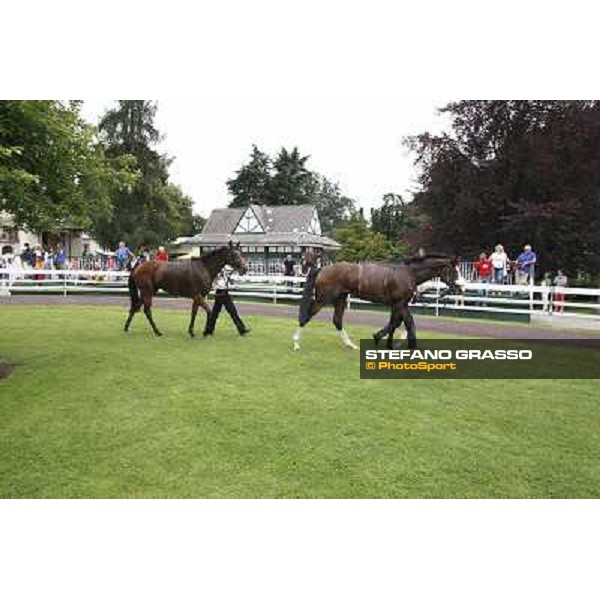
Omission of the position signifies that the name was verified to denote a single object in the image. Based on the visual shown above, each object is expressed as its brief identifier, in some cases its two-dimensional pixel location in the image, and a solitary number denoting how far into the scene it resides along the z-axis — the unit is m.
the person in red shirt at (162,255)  18.20
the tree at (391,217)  33.12
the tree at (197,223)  53.29
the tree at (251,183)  47.88
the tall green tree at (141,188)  36.88
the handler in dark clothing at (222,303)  10.40
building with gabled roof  35.84
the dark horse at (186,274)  10.62
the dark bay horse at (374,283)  8.95
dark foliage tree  17.16
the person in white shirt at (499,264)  15.44
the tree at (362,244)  27.43
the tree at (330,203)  59.88
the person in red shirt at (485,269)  15.77
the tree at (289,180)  48.25
